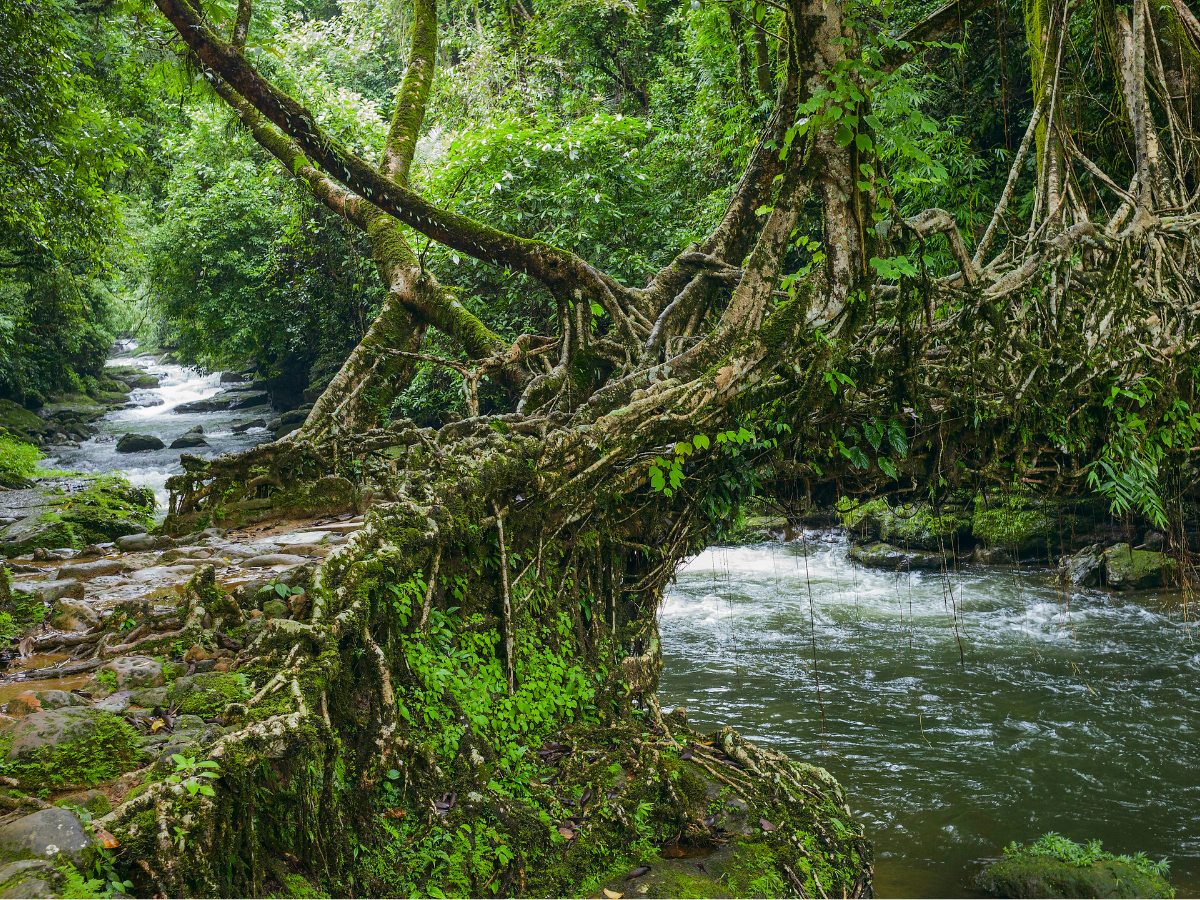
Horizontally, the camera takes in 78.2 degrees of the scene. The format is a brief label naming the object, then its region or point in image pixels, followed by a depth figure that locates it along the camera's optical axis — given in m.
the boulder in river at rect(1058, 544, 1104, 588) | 10.53
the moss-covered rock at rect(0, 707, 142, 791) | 2.36
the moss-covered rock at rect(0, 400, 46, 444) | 18.70
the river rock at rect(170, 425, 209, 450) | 18.88
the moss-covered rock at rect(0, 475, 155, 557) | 6.46
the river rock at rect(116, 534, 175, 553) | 5.84
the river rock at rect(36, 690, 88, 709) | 2.81
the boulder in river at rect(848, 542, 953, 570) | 11.94
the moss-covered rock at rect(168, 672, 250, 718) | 2.87
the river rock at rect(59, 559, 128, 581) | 5.00
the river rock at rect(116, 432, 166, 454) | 18.56
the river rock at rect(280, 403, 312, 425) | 20.48
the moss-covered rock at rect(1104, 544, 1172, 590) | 10.11
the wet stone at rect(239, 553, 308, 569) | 5.01
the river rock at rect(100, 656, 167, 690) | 3.08
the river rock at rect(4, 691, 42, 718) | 2.78
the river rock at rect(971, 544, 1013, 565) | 11.66
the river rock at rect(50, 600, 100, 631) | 3.90
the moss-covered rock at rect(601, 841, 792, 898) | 3.12
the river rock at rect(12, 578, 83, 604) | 4.35
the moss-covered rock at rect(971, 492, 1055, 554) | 11.35
